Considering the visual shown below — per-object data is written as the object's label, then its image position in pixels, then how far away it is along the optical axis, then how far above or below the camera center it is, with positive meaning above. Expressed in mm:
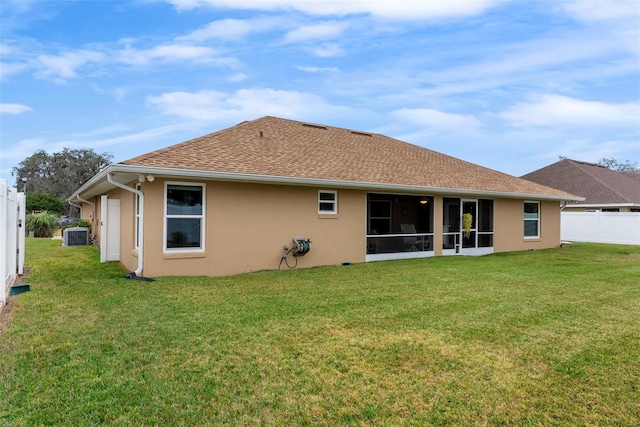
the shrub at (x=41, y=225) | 22625 -688
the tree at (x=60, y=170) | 51562 +5722
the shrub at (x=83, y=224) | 20281 -546
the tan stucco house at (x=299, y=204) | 9125 +335
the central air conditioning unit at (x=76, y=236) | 17234 -1015
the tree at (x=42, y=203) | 37969 +940
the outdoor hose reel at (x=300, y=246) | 10410 -807
